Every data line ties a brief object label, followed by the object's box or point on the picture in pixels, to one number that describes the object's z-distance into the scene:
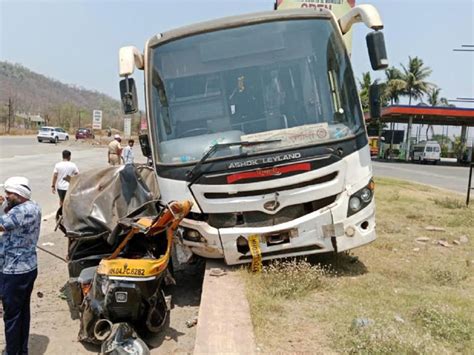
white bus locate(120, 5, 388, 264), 5.40
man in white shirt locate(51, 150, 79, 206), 10.26
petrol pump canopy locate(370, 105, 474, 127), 41.66
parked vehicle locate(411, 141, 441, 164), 43.91
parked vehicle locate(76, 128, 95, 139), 57.78
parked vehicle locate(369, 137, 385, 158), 54.43
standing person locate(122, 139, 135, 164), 16.12
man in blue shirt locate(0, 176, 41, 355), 4.18
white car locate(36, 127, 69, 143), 47.78
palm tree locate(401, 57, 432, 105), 64.12
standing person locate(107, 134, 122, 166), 15.58
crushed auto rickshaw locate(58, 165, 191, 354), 4.40
